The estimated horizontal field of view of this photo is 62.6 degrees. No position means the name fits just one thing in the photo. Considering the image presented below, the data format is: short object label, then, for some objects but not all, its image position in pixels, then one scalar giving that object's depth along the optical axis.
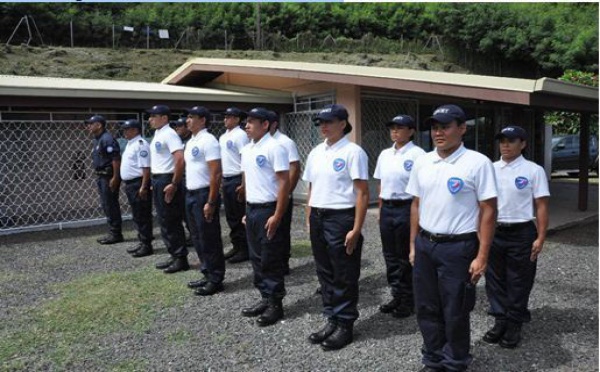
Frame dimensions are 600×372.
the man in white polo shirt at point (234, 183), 5.83
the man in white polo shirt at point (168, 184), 5.23
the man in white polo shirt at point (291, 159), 4.11
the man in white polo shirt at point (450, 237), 2.76
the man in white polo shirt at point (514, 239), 3.49
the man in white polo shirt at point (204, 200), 4.61
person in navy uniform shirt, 6.84
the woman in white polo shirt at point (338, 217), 3.46
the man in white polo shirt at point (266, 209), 3.96
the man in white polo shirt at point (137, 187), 6.27
